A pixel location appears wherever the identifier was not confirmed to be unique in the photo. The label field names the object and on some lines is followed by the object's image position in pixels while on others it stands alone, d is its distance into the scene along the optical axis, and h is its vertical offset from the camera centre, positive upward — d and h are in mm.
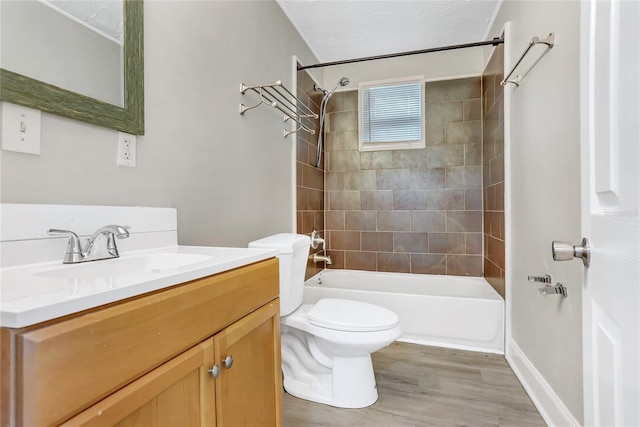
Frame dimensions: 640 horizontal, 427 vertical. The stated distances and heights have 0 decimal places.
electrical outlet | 1115 +224
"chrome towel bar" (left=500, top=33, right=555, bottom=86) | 1433 +786
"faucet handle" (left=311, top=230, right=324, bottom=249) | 2679 -234
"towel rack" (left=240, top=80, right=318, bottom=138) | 1806 +750
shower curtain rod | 2135 +1148
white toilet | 1552 -632
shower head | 2550 +1049
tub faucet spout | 2738 -399
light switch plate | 816 +223
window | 3043 +955
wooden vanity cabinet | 458 -282
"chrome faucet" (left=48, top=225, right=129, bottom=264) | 899 -94
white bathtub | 2219 -726
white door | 493 +9
